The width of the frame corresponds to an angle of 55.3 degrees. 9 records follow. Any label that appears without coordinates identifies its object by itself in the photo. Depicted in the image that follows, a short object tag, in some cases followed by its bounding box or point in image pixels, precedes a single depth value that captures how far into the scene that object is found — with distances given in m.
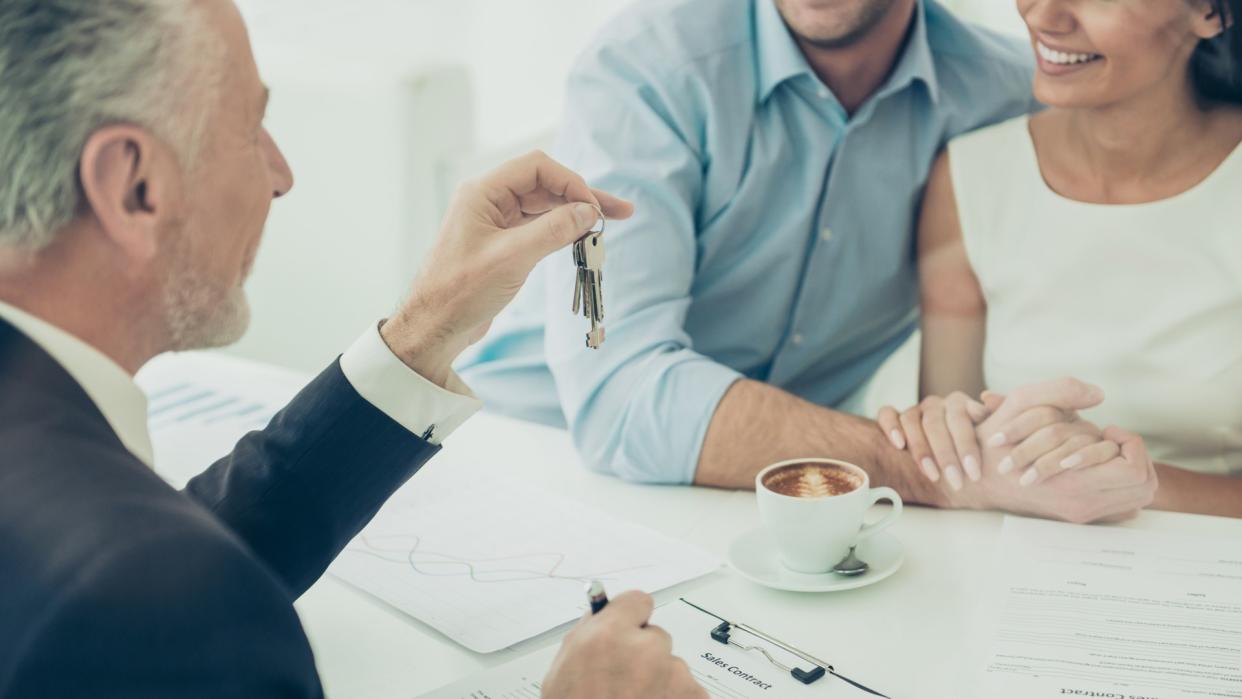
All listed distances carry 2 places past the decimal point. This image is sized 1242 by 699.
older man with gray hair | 0.46
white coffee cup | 0.86
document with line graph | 0.84
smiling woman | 1.18
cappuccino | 0.90
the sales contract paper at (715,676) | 0.72
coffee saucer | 0.85
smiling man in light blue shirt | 1.20
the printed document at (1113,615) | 0.72
